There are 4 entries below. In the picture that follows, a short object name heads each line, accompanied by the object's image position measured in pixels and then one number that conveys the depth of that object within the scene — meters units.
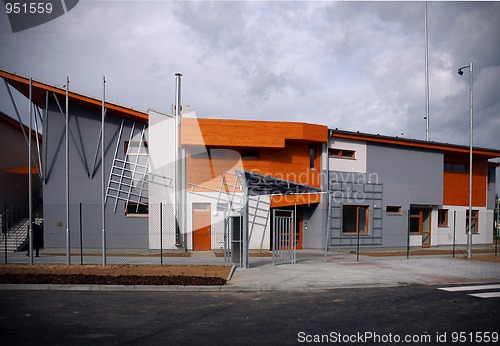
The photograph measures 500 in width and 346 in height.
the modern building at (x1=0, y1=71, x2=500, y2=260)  21.16
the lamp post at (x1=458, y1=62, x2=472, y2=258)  19.28
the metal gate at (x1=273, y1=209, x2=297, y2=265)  16.09
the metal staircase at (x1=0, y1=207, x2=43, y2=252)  20.62
